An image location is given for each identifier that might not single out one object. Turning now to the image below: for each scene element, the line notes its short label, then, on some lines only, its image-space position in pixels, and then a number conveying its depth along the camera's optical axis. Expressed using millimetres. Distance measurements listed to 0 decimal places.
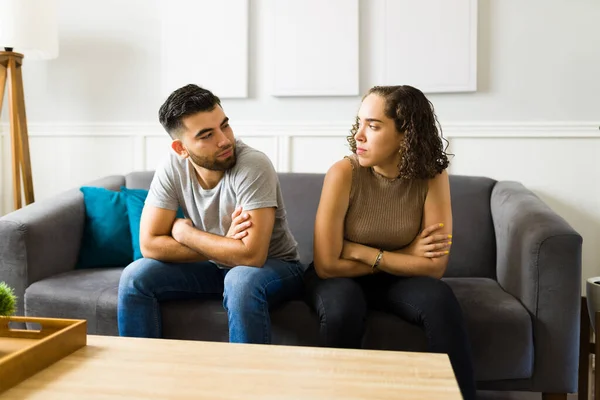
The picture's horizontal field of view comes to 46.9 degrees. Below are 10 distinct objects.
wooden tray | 1304
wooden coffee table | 1271
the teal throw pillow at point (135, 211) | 2655
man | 2078
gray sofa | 2074
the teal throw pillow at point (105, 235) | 2684
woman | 2129
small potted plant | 1438
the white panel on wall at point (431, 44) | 2969
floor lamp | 2904
